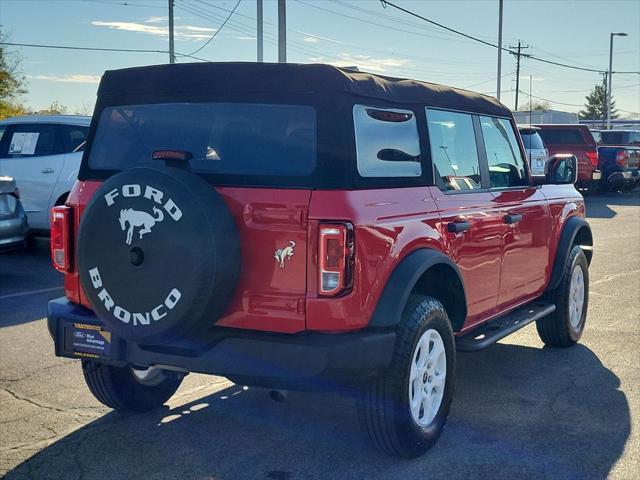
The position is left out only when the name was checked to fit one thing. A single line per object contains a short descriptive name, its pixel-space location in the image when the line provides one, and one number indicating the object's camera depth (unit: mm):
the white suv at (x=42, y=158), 10820
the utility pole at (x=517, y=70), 69281
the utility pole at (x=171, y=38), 35969
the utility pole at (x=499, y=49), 37688
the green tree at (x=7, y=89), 42062
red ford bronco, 3625
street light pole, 58506
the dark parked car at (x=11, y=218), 9031
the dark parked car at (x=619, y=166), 23656
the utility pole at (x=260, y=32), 24156
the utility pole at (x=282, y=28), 19828
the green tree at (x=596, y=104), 120375
